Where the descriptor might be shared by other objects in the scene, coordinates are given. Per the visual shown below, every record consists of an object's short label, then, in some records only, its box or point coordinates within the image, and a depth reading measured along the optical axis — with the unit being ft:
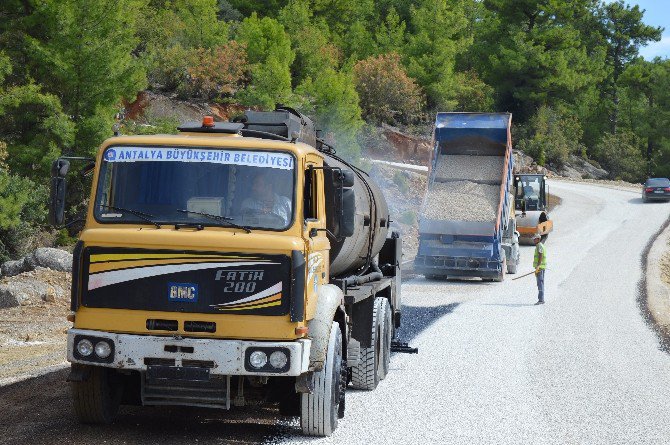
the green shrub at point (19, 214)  82.28
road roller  113.80
